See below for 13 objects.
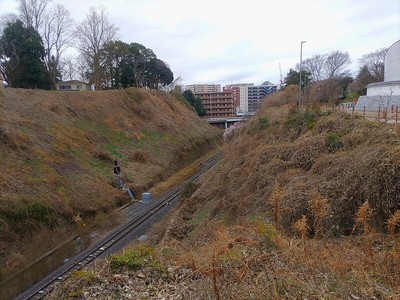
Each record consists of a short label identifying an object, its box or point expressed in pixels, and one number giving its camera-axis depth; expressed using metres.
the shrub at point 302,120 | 15.73
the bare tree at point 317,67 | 58.81
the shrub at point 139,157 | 27.38
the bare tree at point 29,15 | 36.28
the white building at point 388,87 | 22.39
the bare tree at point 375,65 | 45.58
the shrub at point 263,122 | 20.36
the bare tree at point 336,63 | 57.26
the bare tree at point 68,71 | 49.85
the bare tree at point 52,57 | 37.62
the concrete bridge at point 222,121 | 58.25
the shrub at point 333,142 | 11.28
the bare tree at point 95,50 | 40.81
